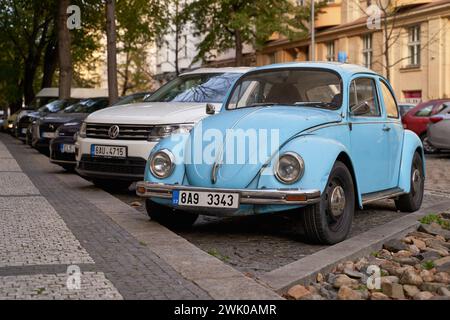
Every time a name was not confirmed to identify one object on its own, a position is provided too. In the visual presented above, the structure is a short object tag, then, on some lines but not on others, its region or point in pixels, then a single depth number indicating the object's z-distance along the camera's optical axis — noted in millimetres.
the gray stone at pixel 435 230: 7317
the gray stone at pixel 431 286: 5156
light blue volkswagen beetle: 6184
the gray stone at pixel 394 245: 6637
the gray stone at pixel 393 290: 5036
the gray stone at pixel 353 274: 5490
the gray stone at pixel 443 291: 4948
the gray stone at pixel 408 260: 6141
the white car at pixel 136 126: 9352
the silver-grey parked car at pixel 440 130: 19311
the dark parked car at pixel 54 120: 17578
